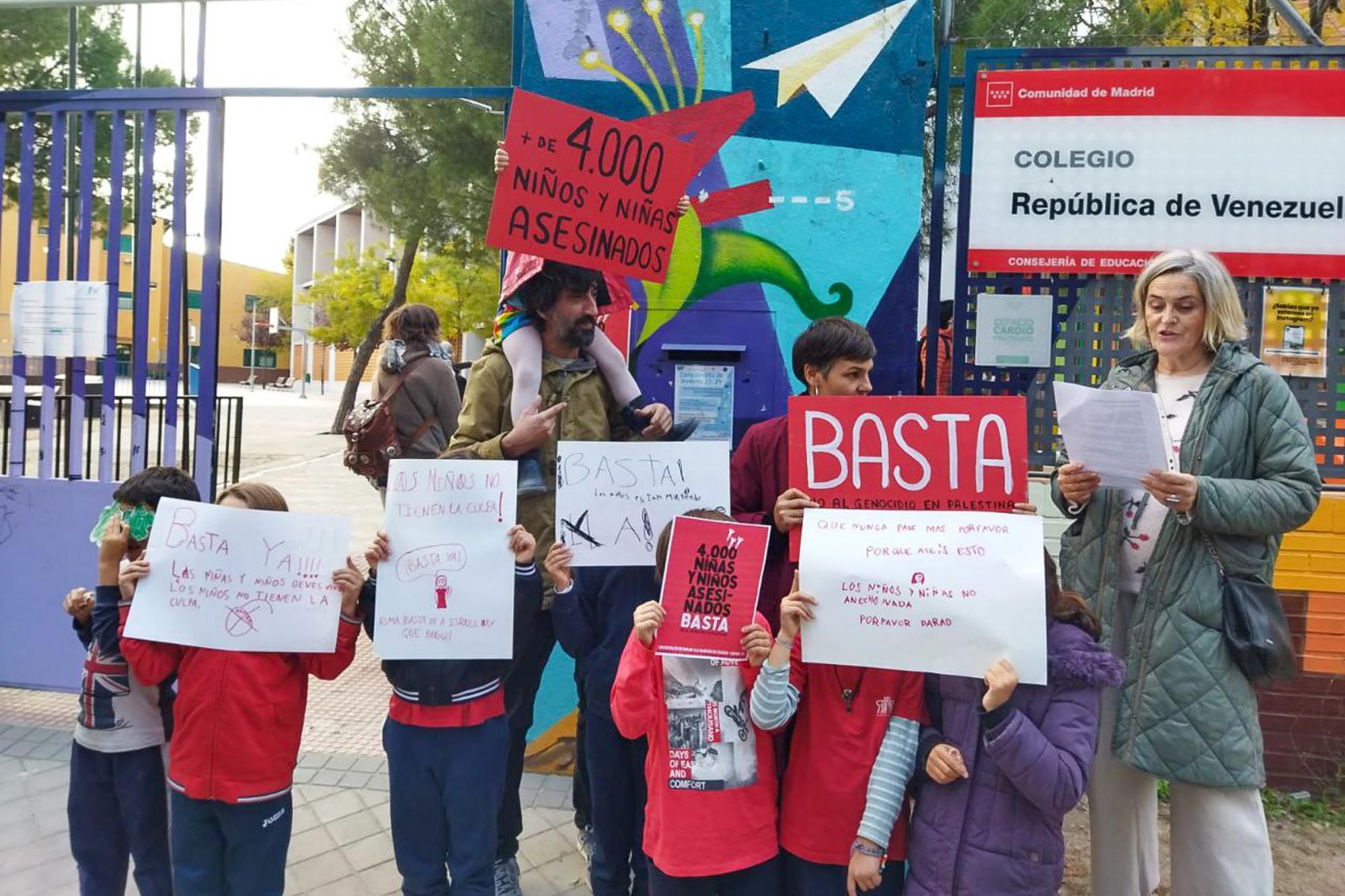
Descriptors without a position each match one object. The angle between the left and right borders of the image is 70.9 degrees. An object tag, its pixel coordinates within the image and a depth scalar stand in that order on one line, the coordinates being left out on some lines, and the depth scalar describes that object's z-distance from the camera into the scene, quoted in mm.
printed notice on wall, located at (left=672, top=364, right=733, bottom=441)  4004
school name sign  3438
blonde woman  2422
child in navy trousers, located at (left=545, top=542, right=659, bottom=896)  2848
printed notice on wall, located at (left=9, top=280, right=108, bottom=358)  4691
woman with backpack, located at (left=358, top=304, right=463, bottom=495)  5758
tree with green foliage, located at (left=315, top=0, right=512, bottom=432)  9719
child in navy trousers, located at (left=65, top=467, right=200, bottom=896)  2656
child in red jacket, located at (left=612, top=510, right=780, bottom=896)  2320
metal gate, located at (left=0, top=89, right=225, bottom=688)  4496
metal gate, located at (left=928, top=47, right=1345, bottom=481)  3523
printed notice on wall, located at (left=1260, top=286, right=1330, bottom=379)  3500
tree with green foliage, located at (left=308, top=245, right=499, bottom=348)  22133
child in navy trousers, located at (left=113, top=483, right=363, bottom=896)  2521
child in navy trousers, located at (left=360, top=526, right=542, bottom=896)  2625
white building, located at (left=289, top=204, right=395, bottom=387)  56938
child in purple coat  2121
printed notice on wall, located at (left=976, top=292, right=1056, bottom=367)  3596
